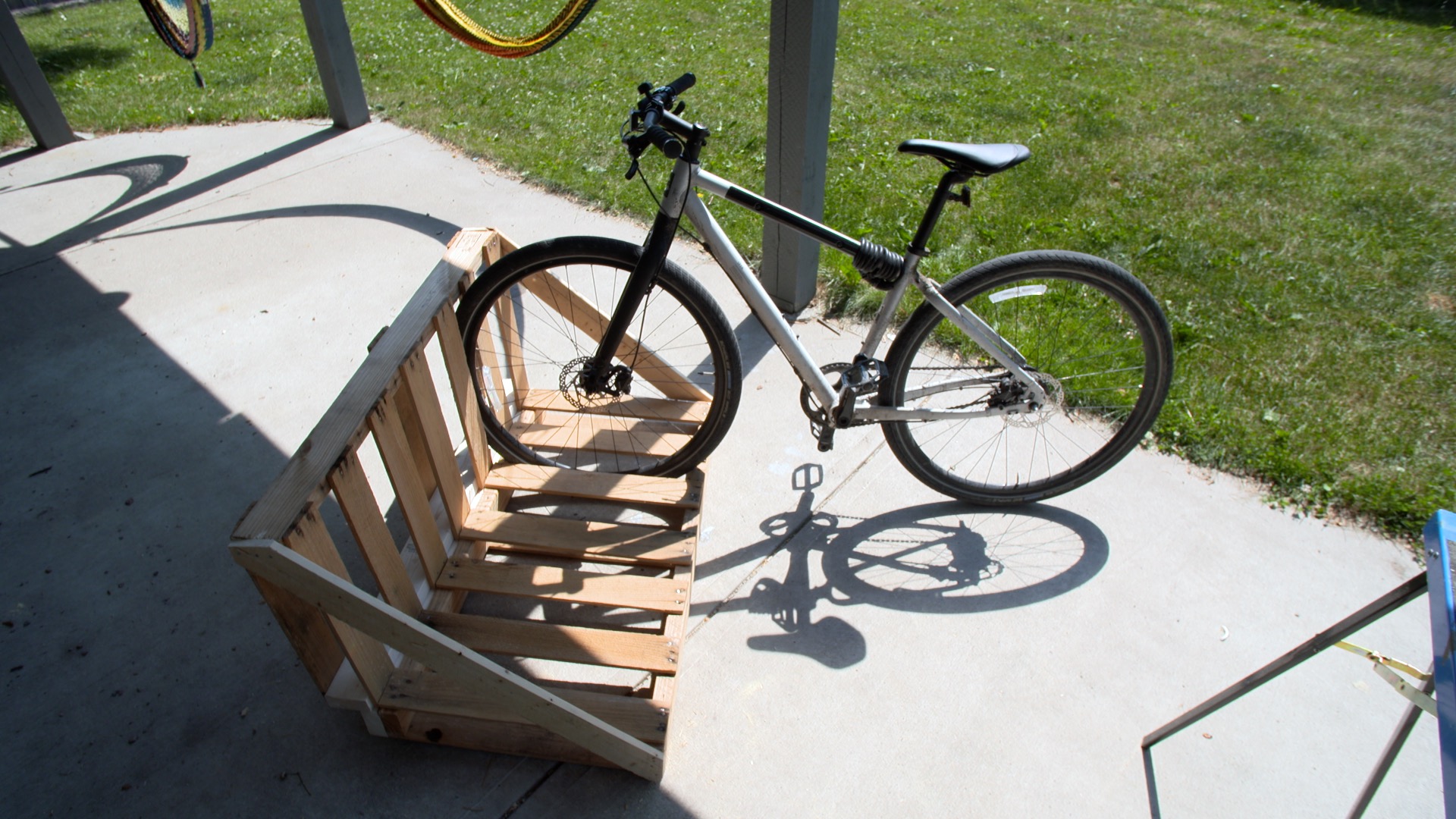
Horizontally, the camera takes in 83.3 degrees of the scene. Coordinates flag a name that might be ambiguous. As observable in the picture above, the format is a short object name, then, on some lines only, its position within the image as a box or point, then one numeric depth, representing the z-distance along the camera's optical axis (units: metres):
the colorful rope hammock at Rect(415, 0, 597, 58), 2.79
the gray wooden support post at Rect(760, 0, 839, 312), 2.84
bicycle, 2.20
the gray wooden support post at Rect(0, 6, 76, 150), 4.79
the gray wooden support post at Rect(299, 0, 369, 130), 5.05
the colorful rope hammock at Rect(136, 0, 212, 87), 4.05
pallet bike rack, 1.57
